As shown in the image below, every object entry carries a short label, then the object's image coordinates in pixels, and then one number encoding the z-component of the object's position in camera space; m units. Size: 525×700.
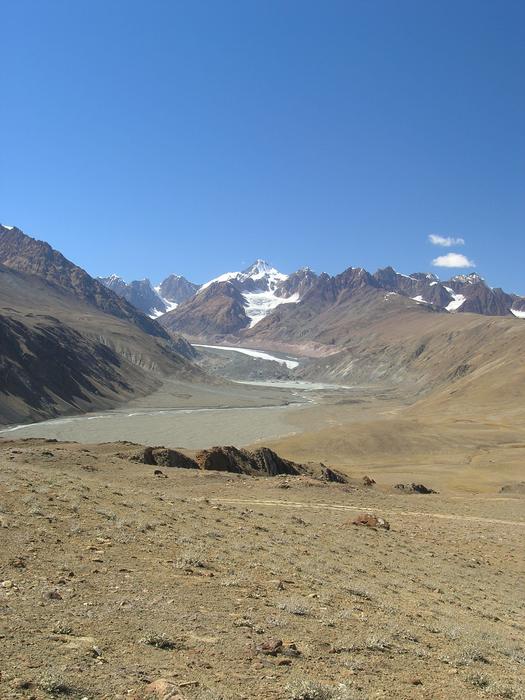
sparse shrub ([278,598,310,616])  11.52
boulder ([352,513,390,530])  24.55
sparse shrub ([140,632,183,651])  8.93
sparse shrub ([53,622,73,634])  8.86
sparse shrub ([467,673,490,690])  9.45
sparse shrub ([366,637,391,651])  10.24
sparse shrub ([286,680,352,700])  7.76
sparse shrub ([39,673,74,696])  7.02
